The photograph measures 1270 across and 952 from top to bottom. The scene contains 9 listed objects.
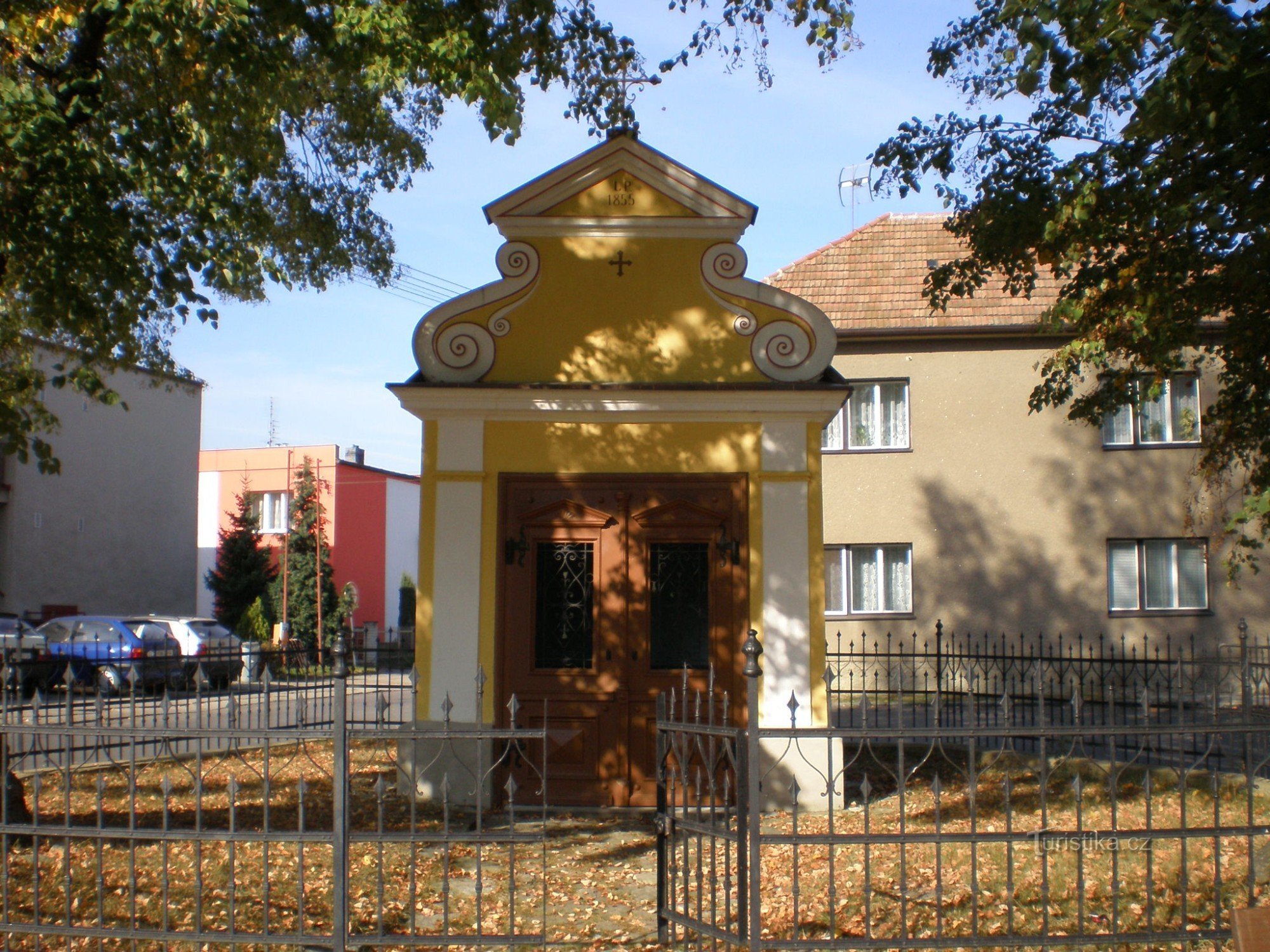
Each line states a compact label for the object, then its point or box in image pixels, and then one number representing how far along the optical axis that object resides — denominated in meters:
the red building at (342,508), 39.88
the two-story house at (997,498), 19.16
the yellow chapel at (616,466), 9.06
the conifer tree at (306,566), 33.03
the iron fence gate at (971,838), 5.01
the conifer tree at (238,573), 33.53
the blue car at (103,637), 18.95
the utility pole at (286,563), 31.42
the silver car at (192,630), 23.23
